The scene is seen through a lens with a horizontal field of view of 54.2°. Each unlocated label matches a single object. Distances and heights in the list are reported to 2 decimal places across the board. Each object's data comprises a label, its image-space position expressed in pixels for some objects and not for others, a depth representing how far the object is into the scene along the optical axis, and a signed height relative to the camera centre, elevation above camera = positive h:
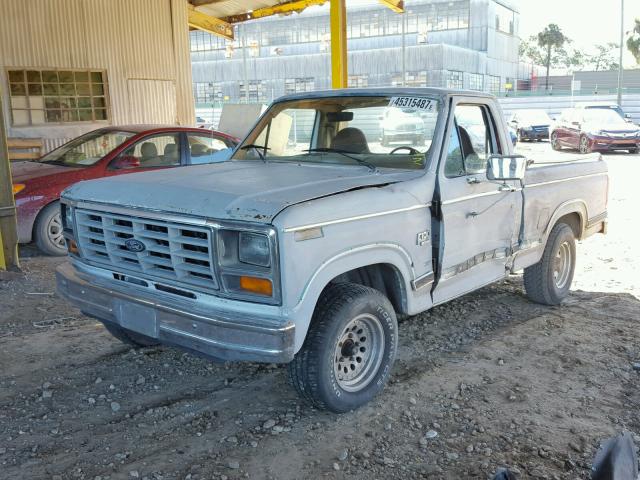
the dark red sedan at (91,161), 7.55 -0.51
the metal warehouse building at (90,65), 12.62 +1.26
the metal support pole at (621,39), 34.53 +3.65
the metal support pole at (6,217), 6.68 -0.97
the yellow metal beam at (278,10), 14.81 +2.67
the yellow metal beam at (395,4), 13.23 +2.29
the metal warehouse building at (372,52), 49.09 +5.29
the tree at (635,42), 59.84 +5.98
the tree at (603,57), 100.18 +7.77
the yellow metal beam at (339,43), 11.95 +1.36
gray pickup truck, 3.20 -0.69
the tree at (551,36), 69.38 +7.82
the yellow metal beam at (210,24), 17.17 +2.63
